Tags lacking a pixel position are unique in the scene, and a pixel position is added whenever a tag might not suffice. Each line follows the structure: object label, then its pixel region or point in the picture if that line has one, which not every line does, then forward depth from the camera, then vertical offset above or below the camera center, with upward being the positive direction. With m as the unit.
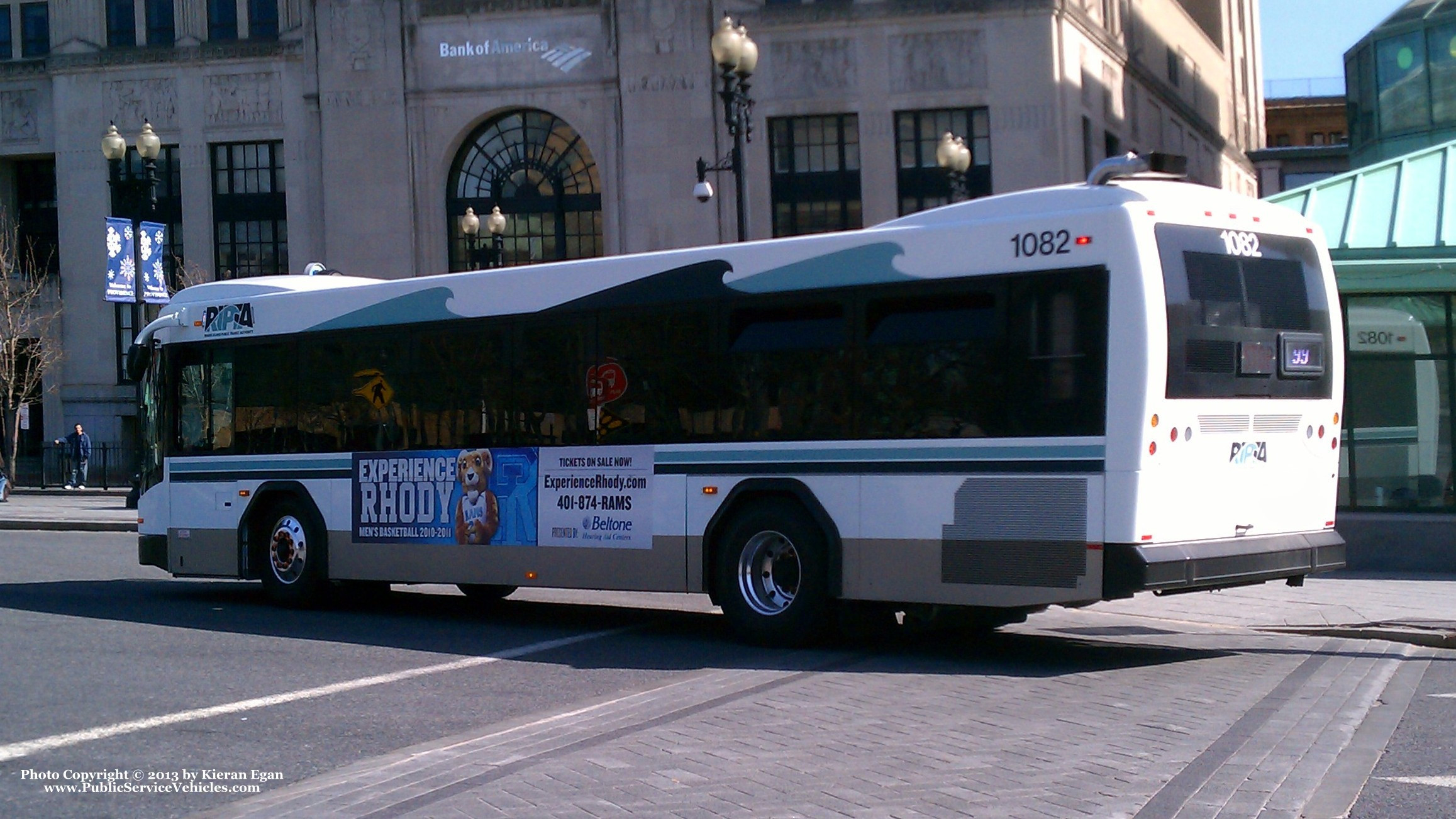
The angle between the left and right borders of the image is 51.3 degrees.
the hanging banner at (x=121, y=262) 31.02 +3.58
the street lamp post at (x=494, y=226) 34.22 +4.54
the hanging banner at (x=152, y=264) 31.52 +3.60
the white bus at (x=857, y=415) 10.07 +0.00
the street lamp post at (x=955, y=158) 25.69 +4.32
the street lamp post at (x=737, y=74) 19.80 +4.66
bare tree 46.66 +3.54
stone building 41.56 +8.89
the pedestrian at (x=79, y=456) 44.41 -0.58
